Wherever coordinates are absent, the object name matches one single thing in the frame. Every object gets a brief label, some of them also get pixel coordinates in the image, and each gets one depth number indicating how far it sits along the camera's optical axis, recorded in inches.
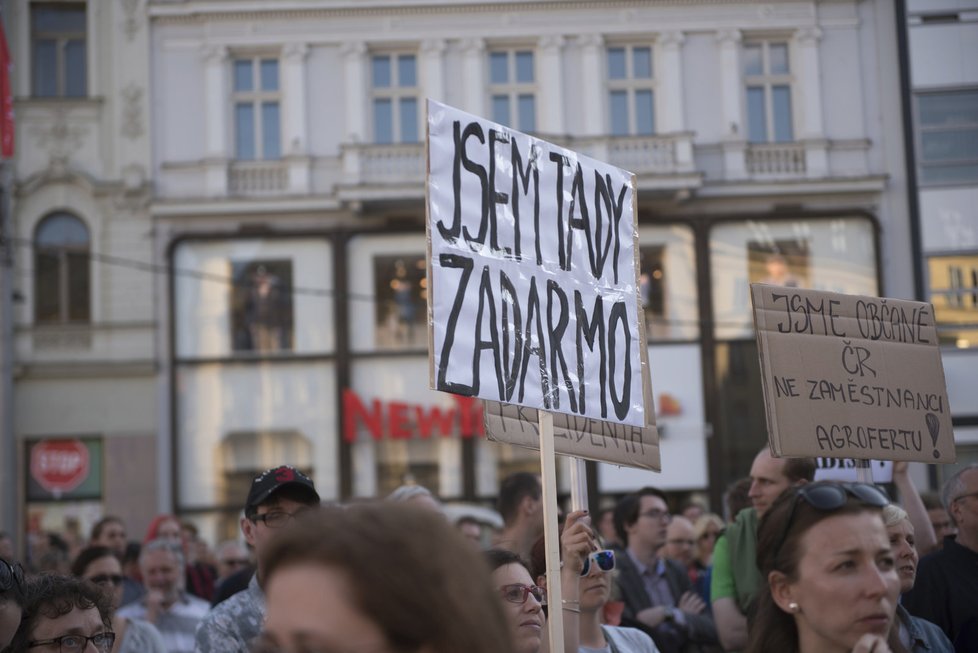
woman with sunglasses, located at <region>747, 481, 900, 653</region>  241.3
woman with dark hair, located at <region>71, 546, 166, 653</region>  503.5
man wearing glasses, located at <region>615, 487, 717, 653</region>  547.7
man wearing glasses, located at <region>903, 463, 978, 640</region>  426.1
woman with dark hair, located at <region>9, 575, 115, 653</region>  355.6
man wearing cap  360.1
